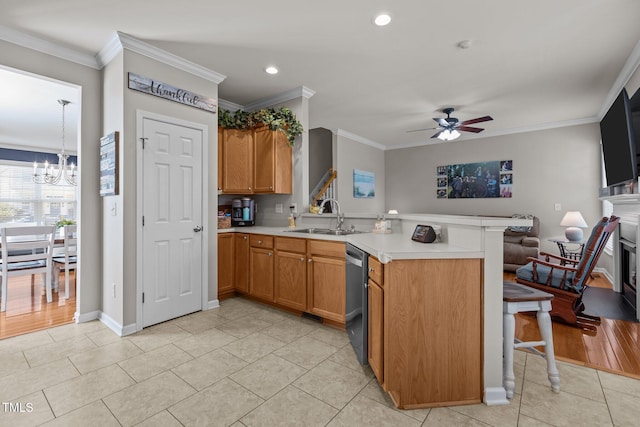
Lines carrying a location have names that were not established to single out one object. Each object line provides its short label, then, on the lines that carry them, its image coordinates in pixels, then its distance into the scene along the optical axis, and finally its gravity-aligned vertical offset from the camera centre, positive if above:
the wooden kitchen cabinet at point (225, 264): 3.78 -0.63
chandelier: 5.49 +0.70
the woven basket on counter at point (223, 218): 3.94 -0.07
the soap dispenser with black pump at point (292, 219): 3.95 -0.08
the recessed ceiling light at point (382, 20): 2.55 +1.59
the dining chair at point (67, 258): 4.09 -0.63
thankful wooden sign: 2.90 +1.20
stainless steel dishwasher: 2.21 -0.65
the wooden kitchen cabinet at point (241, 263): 3.75 -0.61
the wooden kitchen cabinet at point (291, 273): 3.17 -0.63
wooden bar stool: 1.89 -0.69
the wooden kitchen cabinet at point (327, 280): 2.89 -0.64
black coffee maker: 4.25 +0.01
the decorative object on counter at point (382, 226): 2.96 -0.13
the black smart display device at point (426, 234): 2.21 -0.15
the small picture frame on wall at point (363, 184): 7.04 +0.66
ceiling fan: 5.03 +1.40
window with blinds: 6.64 +0.30
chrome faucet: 3.44 -0.08
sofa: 5.28 -0.56
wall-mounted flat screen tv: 2.94 +0.72
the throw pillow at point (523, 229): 5.52 -0.29
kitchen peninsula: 1.81 -0.64
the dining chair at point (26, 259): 3.60 -0.57
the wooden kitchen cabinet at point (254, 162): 3.96 +0.65
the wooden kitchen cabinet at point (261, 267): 3.49 -0.62
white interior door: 2.98 -0.08
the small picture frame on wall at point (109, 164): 2.86 +0.45
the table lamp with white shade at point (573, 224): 5.11 -0.18
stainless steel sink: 3.33 -0.21
